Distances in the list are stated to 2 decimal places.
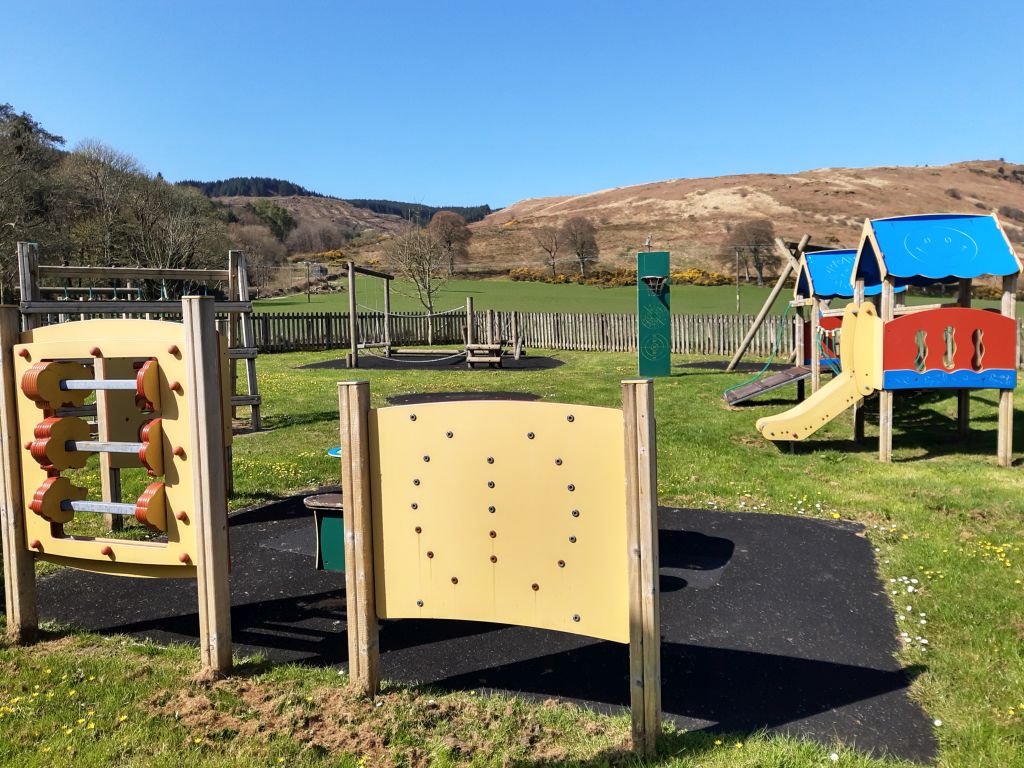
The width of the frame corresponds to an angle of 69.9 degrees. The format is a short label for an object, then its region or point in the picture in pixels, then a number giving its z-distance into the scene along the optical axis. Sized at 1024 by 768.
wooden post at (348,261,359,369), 22.05
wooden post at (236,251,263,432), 10.51
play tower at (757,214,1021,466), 8.91
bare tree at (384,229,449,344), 38.34
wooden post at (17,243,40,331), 7.99
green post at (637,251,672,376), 17.88
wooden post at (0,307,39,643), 4.25
